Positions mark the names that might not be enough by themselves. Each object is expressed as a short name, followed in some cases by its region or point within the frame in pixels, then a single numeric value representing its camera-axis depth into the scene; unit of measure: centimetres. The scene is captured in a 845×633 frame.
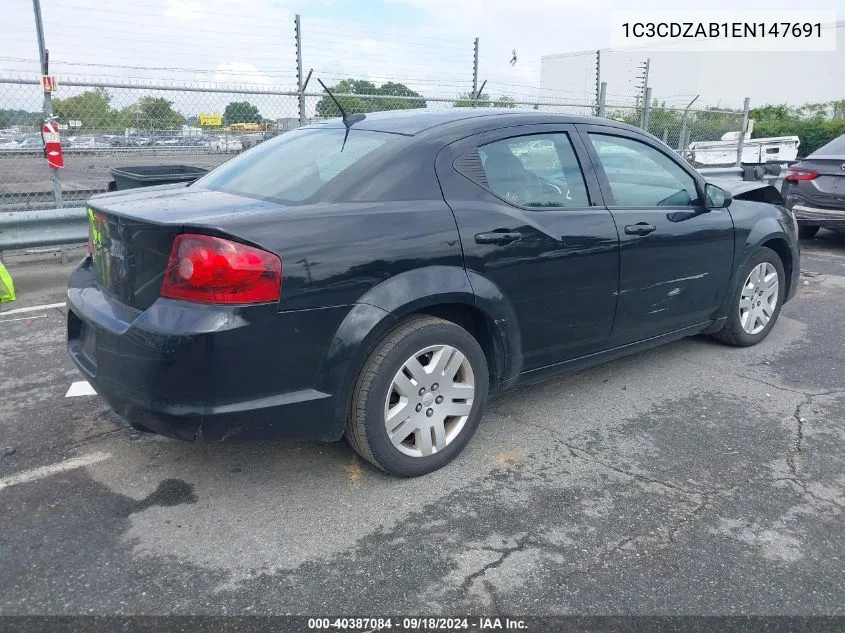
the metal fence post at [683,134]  1315
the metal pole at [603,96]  1118
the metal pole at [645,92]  1216
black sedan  270
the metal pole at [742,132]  1419
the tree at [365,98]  956
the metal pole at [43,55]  730
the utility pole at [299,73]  877
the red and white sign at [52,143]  764
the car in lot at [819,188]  878
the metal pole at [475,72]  1048
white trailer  1566
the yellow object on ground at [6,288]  619
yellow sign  886
